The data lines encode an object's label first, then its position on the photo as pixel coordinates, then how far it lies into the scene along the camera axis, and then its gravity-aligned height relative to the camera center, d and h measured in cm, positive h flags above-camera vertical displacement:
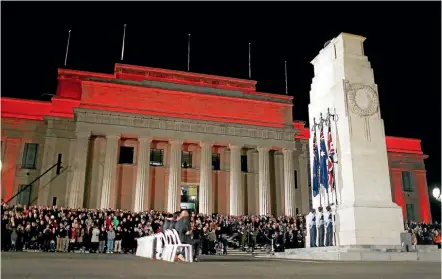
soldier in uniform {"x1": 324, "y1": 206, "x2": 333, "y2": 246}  1445 +30
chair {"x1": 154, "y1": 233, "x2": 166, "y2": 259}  1110 -25
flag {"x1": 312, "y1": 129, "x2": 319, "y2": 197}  1647 +266
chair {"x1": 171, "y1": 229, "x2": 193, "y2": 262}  947 -32
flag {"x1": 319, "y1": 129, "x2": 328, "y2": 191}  1554 +275
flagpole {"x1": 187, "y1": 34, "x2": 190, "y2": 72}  3821 +1664
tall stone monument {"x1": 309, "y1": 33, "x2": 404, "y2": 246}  1357 +308
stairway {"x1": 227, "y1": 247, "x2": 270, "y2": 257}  1992 -82
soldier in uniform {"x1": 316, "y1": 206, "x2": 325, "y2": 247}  1509 +28
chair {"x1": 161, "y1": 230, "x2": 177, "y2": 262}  977 -26
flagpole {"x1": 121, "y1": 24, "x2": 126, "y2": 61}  3647 +1663
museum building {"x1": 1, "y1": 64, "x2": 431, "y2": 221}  3181 +747
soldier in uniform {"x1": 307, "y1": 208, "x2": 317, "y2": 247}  1590 +37
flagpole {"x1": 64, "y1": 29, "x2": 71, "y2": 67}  3532 +1573
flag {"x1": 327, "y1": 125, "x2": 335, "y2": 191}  1524 +289
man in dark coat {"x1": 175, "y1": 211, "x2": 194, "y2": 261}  992 +17
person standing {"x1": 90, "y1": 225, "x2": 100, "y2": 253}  1833 -21
